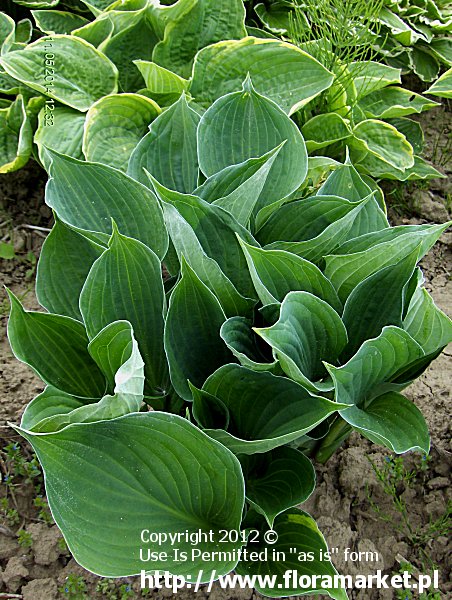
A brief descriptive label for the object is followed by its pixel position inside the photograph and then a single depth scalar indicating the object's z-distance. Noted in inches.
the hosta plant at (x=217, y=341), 36.4
